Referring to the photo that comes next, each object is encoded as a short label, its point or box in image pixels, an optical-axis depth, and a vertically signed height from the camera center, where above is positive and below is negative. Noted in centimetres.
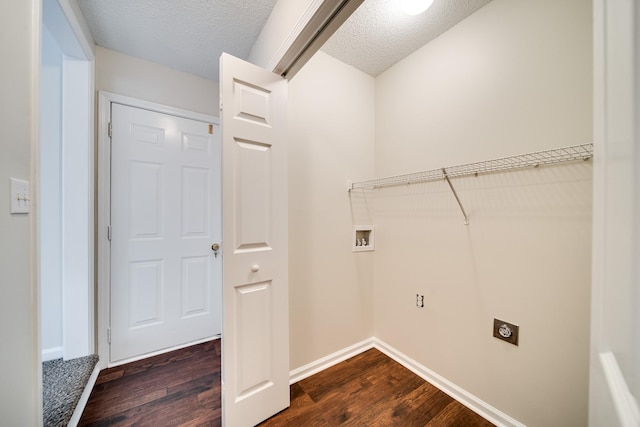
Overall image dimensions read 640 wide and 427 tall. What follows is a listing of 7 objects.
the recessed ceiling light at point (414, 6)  132 +127
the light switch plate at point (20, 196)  72 +5
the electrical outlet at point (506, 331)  122 -68
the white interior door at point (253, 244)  118 -18
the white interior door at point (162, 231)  177 -17
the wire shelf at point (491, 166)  105 +28
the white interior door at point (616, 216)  33 +0
